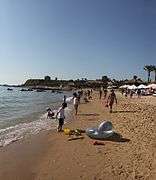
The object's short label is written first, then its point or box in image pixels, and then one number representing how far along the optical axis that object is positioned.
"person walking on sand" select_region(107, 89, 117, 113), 12.05
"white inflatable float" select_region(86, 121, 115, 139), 6.29
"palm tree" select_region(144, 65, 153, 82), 53.75
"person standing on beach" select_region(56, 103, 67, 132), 7.51
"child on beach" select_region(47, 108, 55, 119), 11.00
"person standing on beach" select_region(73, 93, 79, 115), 11.73
